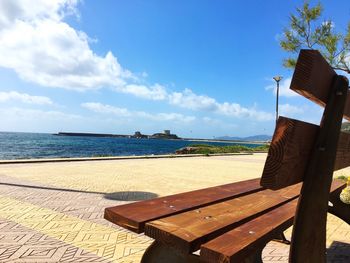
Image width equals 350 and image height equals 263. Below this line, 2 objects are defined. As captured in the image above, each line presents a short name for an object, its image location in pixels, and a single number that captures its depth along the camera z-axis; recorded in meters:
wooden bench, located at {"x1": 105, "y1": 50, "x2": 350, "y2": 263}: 1.52
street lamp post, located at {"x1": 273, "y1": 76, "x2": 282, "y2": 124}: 25.25
